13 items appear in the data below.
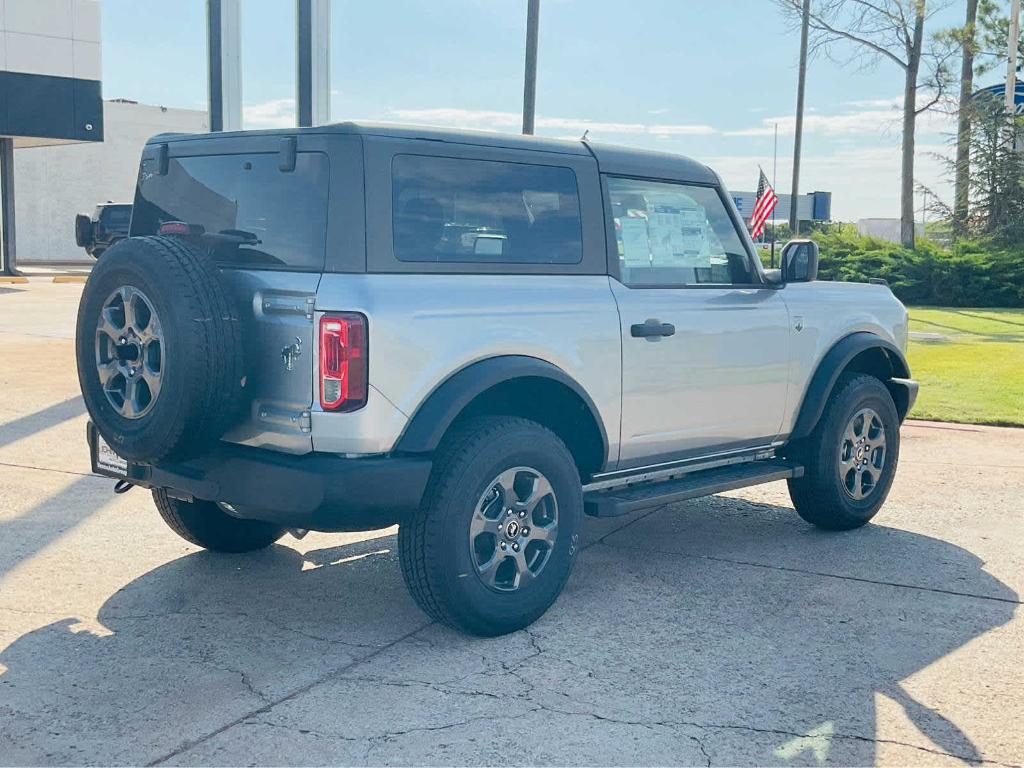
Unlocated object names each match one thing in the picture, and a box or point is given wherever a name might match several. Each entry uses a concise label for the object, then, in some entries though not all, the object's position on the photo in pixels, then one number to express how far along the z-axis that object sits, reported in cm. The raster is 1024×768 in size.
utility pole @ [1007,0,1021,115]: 2670
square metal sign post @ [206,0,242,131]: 1502
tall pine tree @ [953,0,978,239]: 3566
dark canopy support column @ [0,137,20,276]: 3142
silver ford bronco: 432
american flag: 3194
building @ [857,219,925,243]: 7244
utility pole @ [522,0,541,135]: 1905
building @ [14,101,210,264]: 4269
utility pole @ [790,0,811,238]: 3938
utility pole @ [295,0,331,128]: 1489
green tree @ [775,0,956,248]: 3728
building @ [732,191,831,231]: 6775
